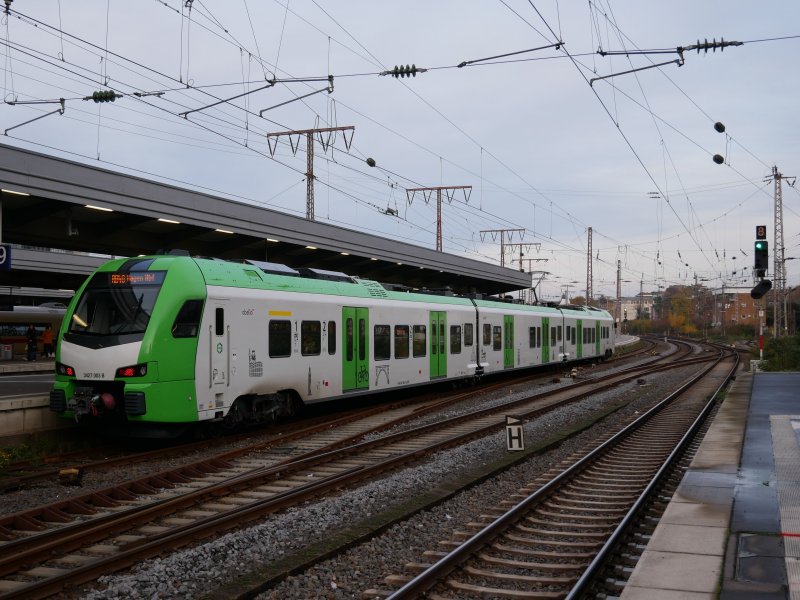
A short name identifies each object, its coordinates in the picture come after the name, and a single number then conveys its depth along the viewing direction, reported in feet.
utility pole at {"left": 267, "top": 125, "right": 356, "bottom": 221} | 88.44
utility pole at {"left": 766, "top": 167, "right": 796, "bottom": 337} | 137.18
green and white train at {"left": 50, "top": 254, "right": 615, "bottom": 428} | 38.34
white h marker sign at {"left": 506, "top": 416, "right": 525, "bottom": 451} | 39.86
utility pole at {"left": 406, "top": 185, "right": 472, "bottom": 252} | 134.78
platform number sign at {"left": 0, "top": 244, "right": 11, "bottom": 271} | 39.88
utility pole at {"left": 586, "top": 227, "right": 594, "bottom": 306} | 181.94
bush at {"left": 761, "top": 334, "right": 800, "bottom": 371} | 100.12
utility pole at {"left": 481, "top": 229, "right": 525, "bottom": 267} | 180.22
